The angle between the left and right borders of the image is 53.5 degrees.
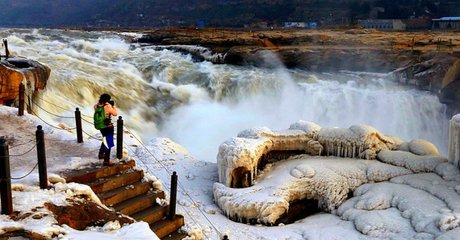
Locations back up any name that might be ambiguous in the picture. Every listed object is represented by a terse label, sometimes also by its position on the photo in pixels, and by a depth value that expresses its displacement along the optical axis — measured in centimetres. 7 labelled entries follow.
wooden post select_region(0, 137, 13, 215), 571
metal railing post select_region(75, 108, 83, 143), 907
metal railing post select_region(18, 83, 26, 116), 1036
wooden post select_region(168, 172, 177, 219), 759
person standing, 820
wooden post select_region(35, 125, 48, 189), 656
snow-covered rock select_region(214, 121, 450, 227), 981
